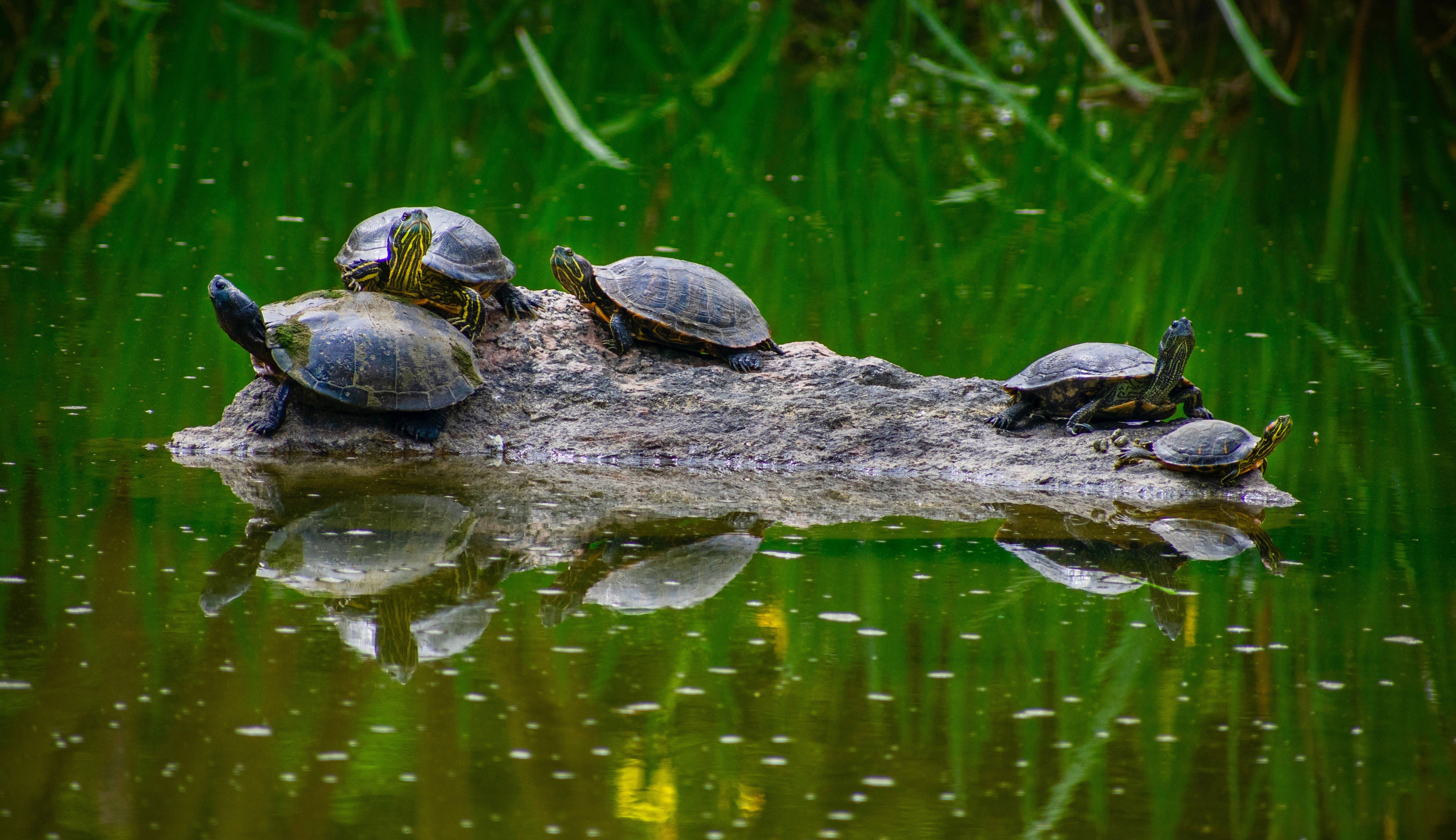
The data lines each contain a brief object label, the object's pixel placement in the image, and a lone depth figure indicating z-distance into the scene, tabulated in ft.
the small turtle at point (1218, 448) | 34.12
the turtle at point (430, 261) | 37.19
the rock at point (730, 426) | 35.58
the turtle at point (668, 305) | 38.63
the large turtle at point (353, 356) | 34.65
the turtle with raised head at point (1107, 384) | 36.01
